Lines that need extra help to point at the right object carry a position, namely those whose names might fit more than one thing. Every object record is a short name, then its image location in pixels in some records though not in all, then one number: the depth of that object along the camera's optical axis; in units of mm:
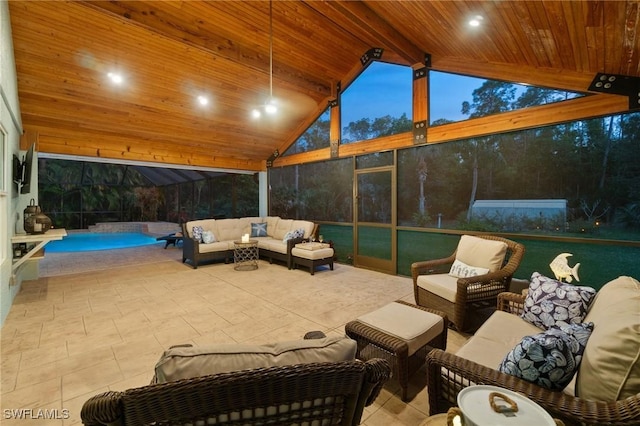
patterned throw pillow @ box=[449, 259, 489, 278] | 3149
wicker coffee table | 5555
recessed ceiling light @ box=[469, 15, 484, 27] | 3017
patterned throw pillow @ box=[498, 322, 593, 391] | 1188
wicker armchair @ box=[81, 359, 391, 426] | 734
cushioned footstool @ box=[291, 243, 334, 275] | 5199
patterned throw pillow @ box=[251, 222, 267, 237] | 6869
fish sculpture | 2461
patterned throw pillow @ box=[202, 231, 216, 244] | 5855
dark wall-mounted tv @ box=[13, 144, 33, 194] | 3924
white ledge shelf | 3604
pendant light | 3843
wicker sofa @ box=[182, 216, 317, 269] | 5652
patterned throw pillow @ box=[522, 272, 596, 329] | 1802
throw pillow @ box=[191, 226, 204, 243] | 5735
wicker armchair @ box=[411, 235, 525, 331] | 2764
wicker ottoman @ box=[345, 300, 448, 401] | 1890
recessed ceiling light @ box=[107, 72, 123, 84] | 4324
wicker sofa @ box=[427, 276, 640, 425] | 1016
